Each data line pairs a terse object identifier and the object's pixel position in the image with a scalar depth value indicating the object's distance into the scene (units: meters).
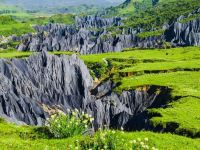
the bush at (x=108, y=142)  23.52
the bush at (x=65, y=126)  28.89
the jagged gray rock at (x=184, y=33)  151.88
